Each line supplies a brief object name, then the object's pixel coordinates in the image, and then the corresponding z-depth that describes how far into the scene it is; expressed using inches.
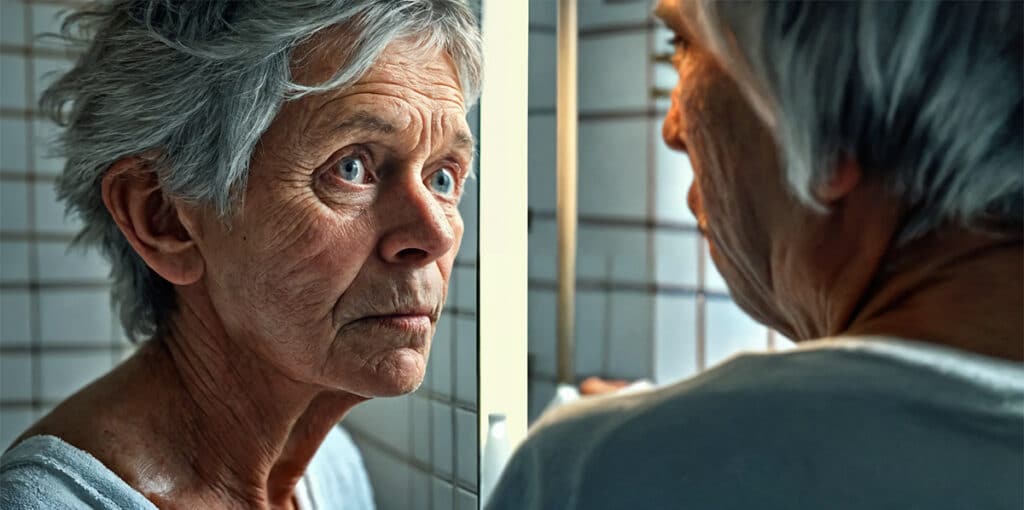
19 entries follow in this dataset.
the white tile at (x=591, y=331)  27.3
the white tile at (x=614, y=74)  25.9
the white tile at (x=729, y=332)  24.4
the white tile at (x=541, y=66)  25.7
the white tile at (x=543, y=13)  25.6
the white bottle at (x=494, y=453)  25.0
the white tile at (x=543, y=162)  25.9
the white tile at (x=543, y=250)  26.0
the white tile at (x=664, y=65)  24.2
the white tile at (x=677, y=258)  25.7
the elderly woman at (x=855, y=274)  20.0
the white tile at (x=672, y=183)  24.4
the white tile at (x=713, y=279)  24.7
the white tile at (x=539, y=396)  25.4
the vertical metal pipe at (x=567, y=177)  26.1
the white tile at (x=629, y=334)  27.6
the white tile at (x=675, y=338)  25.7
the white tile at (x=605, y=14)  25.8
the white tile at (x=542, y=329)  26.2
